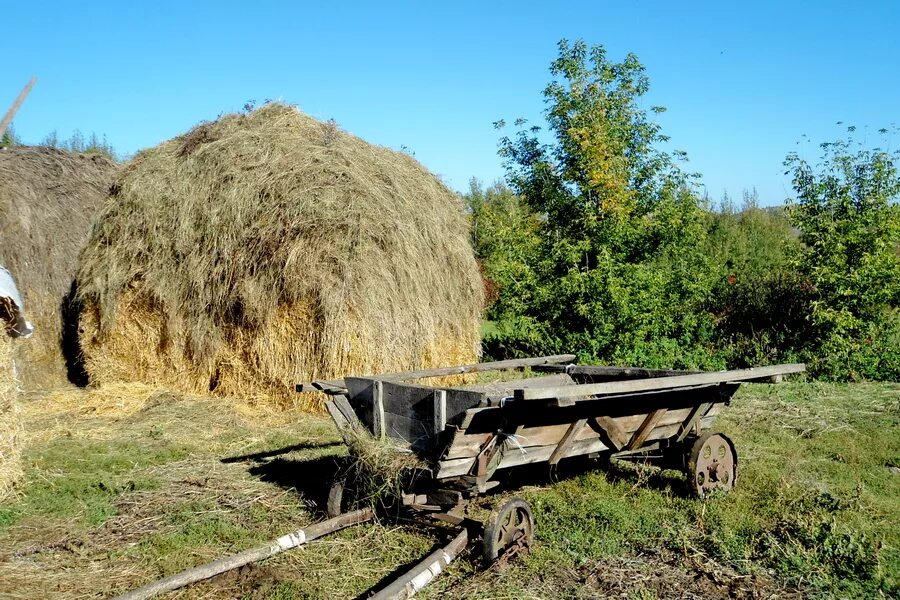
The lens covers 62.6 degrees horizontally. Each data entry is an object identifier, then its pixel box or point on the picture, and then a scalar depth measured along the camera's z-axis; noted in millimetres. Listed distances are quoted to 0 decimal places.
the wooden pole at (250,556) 4244
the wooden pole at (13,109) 6613
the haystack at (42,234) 12344
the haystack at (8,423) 6738
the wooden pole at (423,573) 4330
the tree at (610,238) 13250
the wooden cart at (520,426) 5035
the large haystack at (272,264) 10102
